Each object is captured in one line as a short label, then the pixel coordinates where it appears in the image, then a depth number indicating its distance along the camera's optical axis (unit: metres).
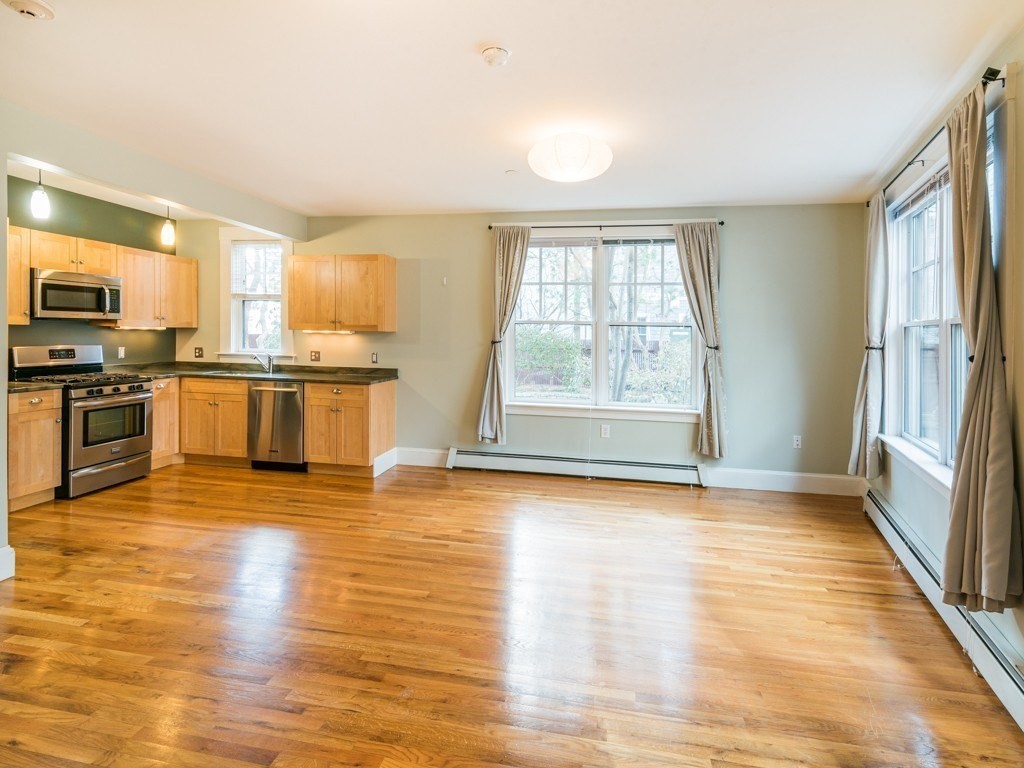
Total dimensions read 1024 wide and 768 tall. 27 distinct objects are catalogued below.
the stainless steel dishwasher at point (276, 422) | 5.34
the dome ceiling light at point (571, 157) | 3.26
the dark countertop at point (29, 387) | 4.00
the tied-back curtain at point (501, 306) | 5.39
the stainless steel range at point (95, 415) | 4.41
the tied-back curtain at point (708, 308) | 4.98
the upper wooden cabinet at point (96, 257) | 4.89
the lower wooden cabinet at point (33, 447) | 4.01
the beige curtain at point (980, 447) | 2.06
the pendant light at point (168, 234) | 5.20
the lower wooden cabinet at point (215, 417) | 5.46
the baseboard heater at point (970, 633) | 1.99
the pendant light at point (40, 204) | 3.84
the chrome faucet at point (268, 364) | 5.83
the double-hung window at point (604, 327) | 5.24
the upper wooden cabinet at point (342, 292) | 5.49
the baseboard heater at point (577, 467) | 5.14
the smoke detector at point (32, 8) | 2.09
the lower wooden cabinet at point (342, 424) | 5.20
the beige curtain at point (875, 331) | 4.01
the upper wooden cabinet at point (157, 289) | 5.36
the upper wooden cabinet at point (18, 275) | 4.34
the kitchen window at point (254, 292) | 6.05
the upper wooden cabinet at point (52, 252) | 4.55
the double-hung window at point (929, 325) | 3.02
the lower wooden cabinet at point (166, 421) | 5.33
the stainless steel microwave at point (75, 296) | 4.51
